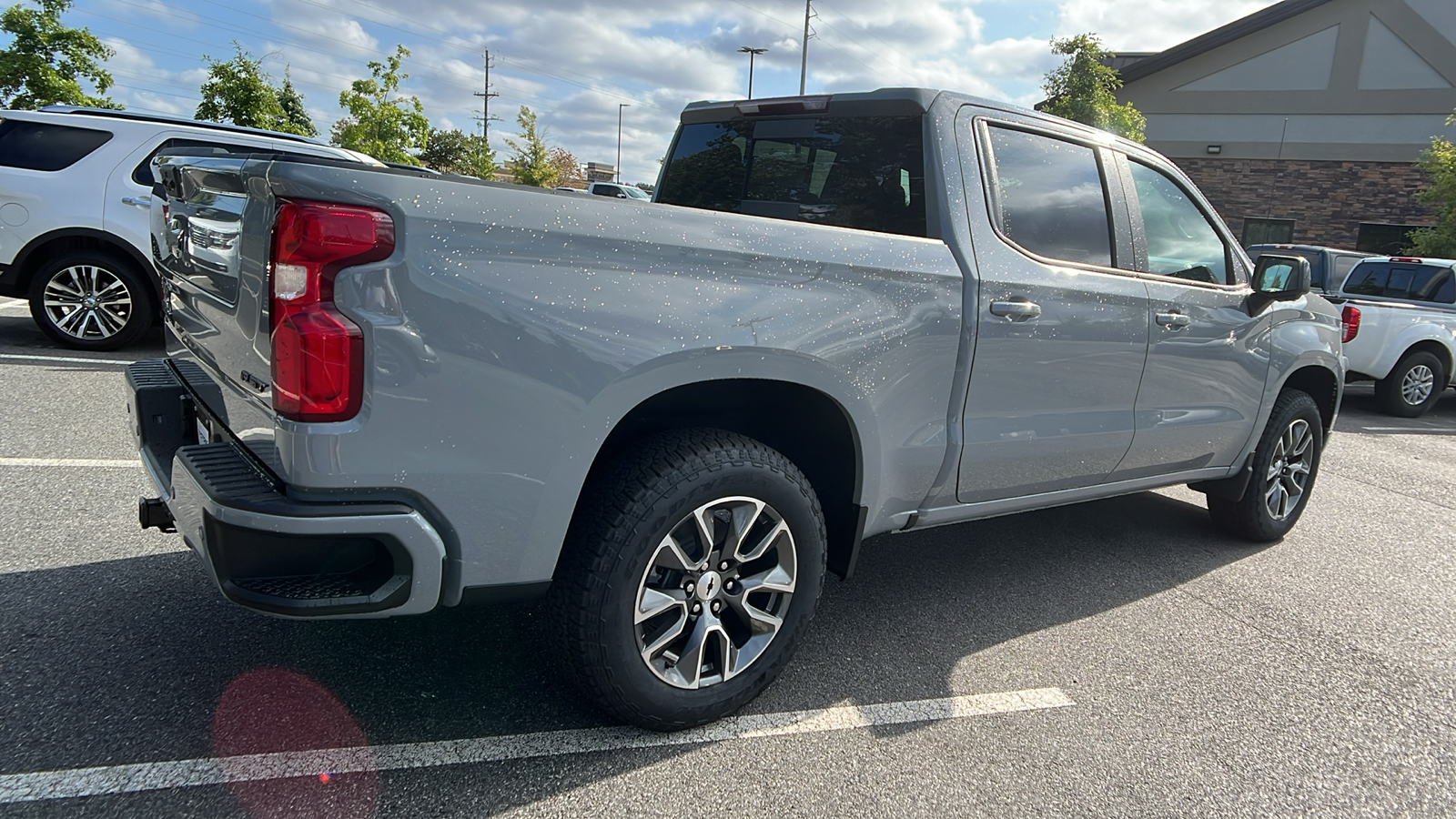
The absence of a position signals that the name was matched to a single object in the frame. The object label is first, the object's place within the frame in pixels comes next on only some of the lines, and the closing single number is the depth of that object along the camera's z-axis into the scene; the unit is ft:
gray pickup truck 6.46
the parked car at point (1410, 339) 31.76
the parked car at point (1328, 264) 37.42
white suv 22.52
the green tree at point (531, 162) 140.77
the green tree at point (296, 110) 108.59
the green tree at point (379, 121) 70.85
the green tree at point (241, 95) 64.59
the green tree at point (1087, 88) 59.88
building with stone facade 72.95
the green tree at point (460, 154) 130.95
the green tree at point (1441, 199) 59.36
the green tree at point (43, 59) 71.00
